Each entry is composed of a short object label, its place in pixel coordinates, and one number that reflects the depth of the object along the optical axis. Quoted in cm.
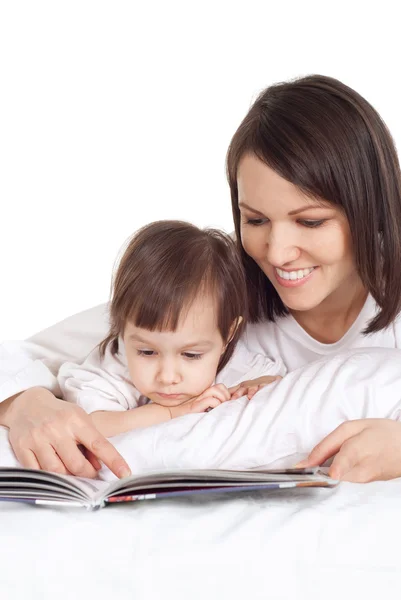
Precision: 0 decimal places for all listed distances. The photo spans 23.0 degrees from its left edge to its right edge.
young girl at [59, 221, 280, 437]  237
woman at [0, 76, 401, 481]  238
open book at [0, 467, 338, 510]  163
